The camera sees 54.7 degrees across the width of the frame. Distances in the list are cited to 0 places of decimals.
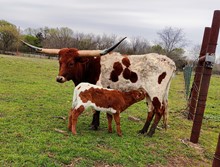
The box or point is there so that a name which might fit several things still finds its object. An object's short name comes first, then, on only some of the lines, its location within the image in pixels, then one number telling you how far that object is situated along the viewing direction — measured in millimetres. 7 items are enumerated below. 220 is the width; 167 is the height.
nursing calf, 4422
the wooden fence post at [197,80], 6322
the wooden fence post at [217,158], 2900
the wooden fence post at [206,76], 4818
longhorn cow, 4985
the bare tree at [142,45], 43564
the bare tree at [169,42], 42687
